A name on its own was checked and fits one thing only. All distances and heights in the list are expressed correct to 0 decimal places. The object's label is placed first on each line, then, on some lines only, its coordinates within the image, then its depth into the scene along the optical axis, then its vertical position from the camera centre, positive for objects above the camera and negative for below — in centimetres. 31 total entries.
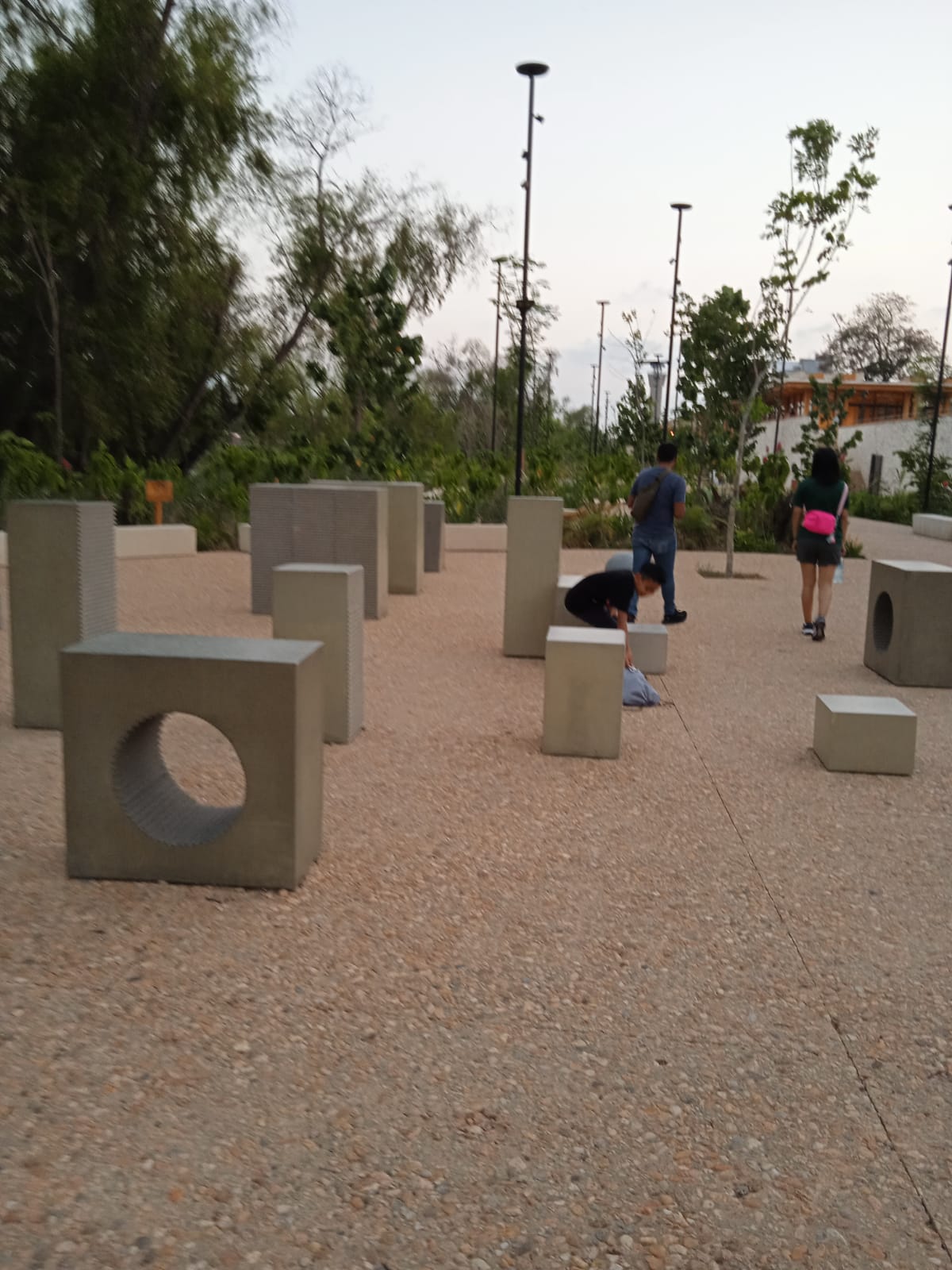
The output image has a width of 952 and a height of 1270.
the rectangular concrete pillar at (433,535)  1614 -122
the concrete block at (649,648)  923 -154
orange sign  1797 -85
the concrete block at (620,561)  953 -89
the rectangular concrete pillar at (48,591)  663 -91
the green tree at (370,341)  2167 +199
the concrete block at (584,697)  657 -139
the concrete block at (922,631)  894 -128
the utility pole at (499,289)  3036 +457
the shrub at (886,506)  3350 -129
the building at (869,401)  6334 +356
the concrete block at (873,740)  637 -152
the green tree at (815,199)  1498 +343
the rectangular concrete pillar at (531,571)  941 -99
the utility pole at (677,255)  2834 +505
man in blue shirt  1084 -54
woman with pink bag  1033 -43
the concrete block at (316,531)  1191 -91
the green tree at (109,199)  2045 +422
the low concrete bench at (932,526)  2511 -135
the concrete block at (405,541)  1385 -113
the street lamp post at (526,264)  2073 +343
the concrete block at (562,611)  936 -129
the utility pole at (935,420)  2841 +122
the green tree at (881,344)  7675 +813
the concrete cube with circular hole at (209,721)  430 -116
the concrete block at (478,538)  1983 -153
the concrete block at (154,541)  1680 -154
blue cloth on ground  803 -165
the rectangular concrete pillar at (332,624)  676 -108
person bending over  819 -100
